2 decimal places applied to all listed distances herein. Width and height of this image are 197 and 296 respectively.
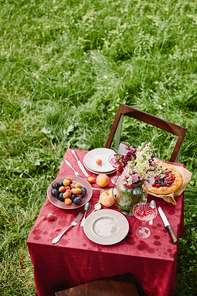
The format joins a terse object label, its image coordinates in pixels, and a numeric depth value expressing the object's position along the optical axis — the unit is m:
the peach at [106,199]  1.51
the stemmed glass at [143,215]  1.36
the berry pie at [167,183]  1.60
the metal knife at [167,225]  1.34
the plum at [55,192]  1.53
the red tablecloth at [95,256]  1.30
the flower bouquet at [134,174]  1.27
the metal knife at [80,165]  1.78
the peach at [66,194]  1.51
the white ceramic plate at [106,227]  1.34
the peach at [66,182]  1.58
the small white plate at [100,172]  1.76
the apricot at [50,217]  1.43
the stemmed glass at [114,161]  1.41
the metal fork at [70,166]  1.75
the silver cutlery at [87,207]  1.50
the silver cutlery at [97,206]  1.52
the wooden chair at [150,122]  1.99
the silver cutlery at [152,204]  1.45
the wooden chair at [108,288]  1.37
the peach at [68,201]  1.48
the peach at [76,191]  1.52
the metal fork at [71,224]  1.33
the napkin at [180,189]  1.57
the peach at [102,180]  1.64
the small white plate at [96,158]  1.78
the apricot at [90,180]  1.69
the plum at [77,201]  1.48
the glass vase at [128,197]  1.39
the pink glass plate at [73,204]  1.49
